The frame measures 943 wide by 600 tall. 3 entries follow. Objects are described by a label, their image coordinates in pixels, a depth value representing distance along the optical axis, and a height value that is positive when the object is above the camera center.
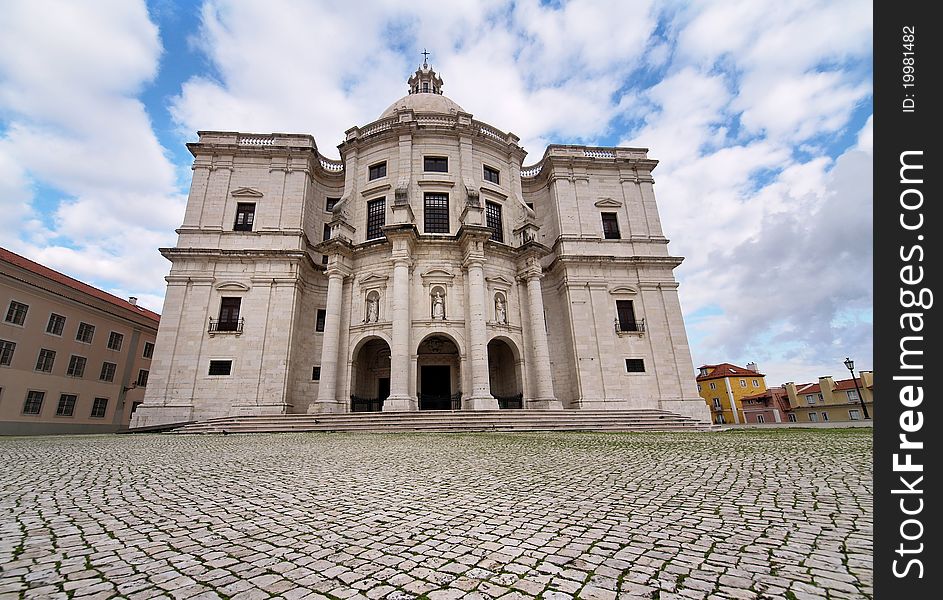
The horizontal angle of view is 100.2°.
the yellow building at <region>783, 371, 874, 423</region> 38.89 -1.35
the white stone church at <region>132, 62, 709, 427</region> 20.55 +6.69
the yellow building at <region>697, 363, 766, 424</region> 54.69 +0.52
